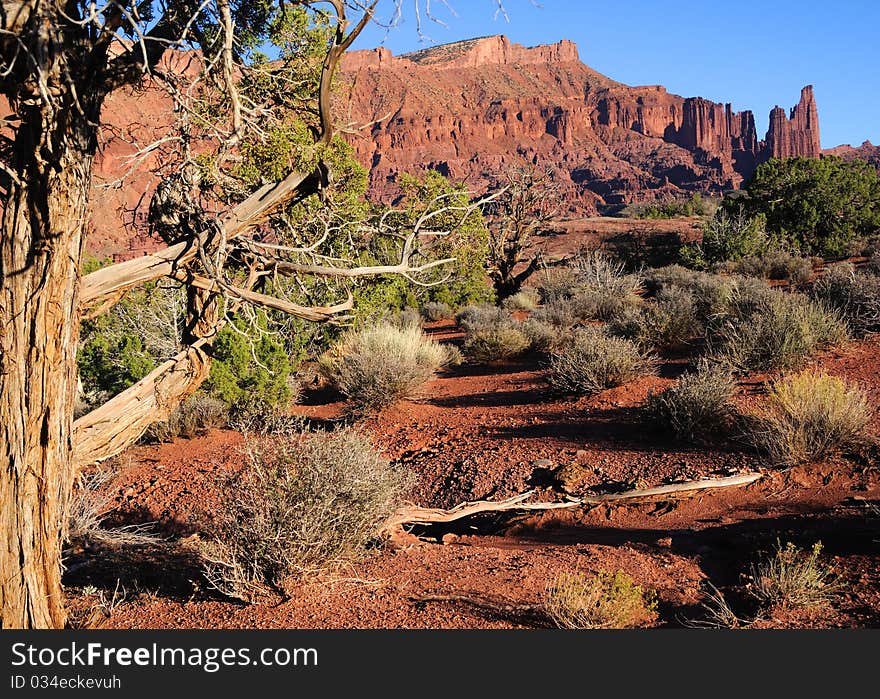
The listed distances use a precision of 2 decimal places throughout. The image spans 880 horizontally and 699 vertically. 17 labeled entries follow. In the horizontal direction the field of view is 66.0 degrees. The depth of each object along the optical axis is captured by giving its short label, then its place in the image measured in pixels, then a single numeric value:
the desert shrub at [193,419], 10.41
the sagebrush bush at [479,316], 18.20
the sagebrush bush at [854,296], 11.71
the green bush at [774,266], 20.98
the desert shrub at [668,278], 20.52
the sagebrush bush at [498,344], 14.74
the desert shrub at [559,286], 21.94
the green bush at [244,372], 11.16
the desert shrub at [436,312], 24.53
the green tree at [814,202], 28.75
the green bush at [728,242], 25.66
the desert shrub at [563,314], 17.33
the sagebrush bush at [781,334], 9.89
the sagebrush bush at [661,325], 12.98
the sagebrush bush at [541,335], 15.03
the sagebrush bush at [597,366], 10.43
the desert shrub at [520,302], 22.80
